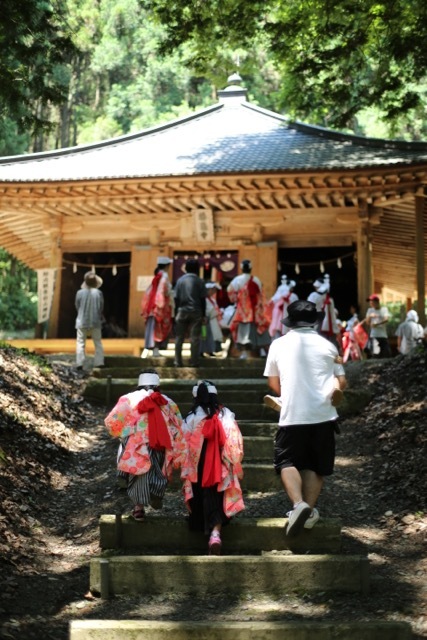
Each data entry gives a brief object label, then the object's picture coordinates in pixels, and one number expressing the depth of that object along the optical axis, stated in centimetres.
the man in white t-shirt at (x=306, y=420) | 494
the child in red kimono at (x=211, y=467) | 509
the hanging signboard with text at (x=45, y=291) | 1521
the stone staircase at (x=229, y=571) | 385
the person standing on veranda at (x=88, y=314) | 1133
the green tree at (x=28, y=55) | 733
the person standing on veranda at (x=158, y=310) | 1157
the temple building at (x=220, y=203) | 1359
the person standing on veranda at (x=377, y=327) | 1371
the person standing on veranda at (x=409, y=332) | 1363
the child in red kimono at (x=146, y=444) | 524
